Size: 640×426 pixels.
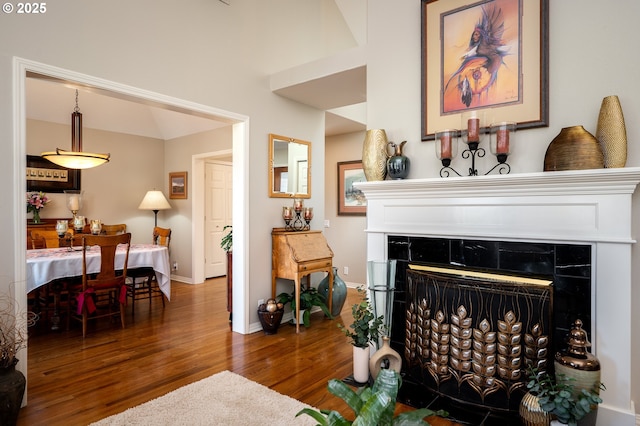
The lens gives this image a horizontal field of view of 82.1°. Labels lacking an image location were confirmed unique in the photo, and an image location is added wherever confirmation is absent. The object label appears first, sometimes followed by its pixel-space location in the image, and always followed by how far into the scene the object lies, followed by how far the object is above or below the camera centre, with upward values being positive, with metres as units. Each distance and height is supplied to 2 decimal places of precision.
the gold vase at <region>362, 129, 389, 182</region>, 2.79 +0.42
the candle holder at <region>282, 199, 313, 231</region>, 4.12 -0.06
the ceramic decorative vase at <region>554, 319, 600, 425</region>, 1.87 -0.80
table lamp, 6.08 +0.15
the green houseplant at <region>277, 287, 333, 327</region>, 4.05 -1.01
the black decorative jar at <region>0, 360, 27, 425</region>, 2.01 -1.02
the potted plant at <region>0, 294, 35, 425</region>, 2.02 -0.87
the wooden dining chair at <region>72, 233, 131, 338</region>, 3.58 -0.71
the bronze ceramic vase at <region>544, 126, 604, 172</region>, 2.01 +0.33
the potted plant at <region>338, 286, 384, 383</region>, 2.66 -0.94
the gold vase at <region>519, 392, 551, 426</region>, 1.92 -1.08
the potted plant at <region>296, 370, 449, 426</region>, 1.27 -0.72
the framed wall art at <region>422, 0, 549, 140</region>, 2.29 +1.00
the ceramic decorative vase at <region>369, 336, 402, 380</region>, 2.58 -1.05
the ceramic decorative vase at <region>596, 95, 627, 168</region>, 1.99 +0.42
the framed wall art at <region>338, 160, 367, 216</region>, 5.97 +0.33
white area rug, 2.13 -1.23
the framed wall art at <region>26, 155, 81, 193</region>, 5.03 +0.49
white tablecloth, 3.49 -0.54
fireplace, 1.98 -0.13
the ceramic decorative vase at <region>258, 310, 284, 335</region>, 3.73 -1.12
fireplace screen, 2.18 -0.78
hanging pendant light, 4.05 +0.62
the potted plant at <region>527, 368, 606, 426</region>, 1.77 -0.93
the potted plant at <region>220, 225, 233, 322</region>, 4.10 -0.68
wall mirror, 4.05 +0.50
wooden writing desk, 3.83 -0.50
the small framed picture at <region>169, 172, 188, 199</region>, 6.29 +0.45
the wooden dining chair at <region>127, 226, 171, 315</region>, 4.45 -0.76
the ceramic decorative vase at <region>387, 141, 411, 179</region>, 2.69 +0.33
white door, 6.48 -0.02
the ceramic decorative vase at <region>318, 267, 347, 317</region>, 4.29 -0.96
